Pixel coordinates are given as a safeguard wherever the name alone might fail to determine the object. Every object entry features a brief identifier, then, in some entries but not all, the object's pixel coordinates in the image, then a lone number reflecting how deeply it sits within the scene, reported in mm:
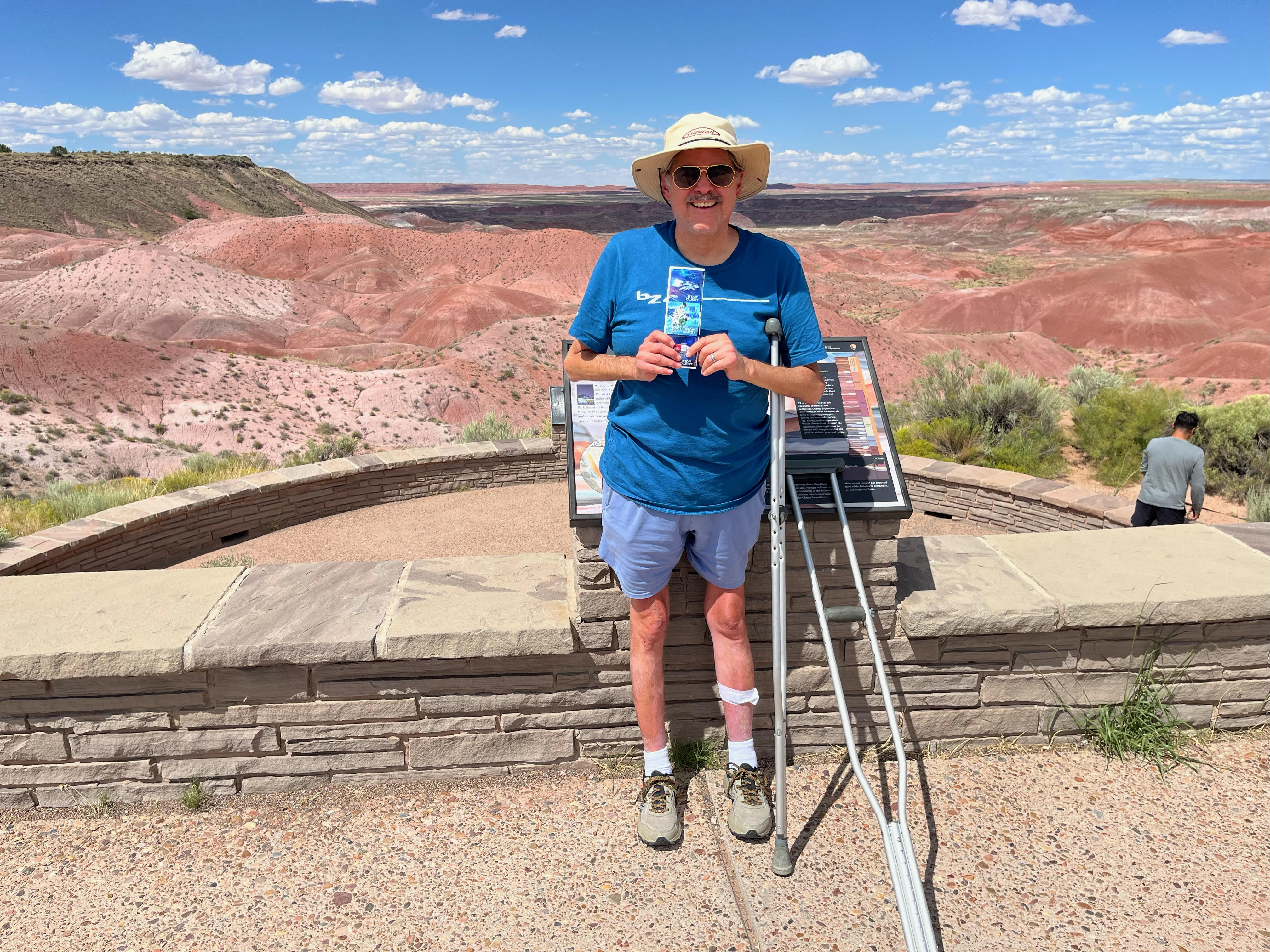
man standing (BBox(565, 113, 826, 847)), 2215
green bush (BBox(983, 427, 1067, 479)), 8867
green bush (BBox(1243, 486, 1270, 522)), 6863
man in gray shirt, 5359
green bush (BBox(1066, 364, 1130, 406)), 13406
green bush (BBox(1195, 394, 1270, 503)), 8297
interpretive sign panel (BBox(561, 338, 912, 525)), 2643
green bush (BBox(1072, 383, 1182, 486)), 8914
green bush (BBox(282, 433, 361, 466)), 9180
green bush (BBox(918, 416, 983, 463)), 9203
